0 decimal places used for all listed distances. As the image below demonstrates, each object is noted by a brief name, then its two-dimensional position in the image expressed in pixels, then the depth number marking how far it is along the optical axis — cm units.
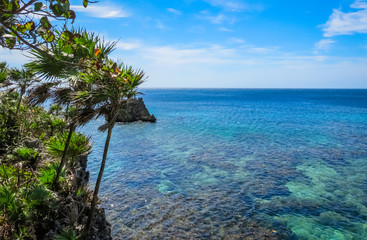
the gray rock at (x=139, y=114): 4515
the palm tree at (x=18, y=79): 1356
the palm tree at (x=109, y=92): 633
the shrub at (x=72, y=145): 869
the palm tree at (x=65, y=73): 647
